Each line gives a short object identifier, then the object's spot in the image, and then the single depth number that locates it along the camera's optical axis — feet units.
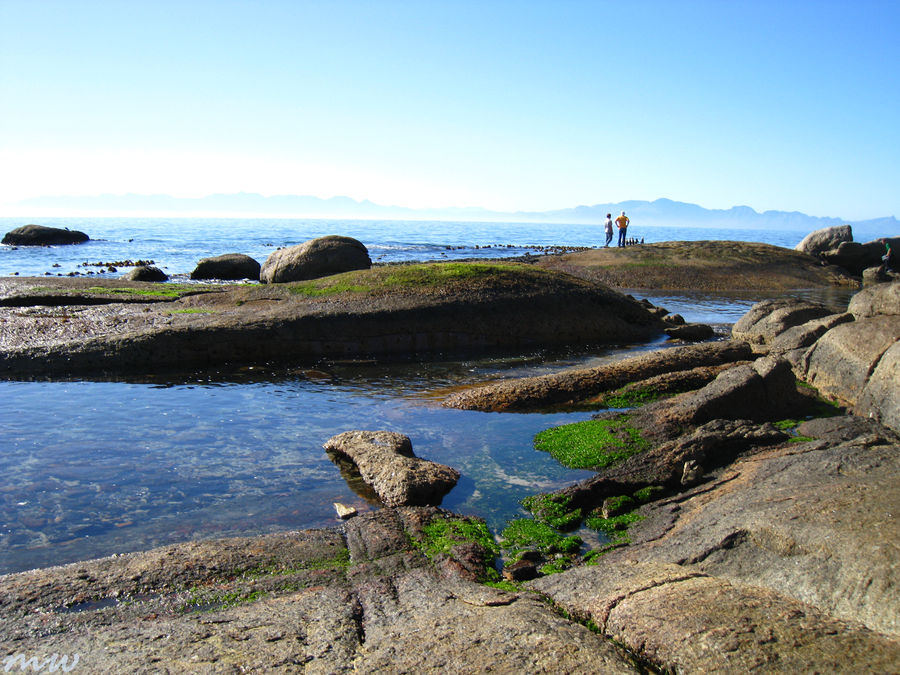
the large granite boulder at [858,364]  26.30
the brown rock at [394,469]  21.68
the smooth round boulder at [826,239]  112.06
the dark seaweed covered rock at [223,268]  88.89
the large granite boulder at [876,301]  34.22
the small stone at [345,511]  20.51
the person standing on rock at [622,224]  115.86
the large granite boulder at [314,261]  68.28
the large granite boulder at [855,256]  103.55
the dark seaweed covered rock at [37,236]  162.91
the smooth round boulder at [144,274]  79.15
